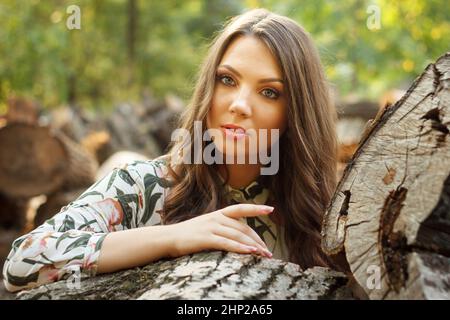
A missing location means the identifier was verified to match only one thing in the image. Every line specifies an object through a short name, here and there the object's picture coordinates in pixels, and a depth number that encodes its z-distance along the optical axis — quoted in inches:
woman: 80.5
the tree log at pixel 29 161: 204.5
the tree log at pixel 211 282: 56.4
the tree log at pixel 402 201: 54.3
